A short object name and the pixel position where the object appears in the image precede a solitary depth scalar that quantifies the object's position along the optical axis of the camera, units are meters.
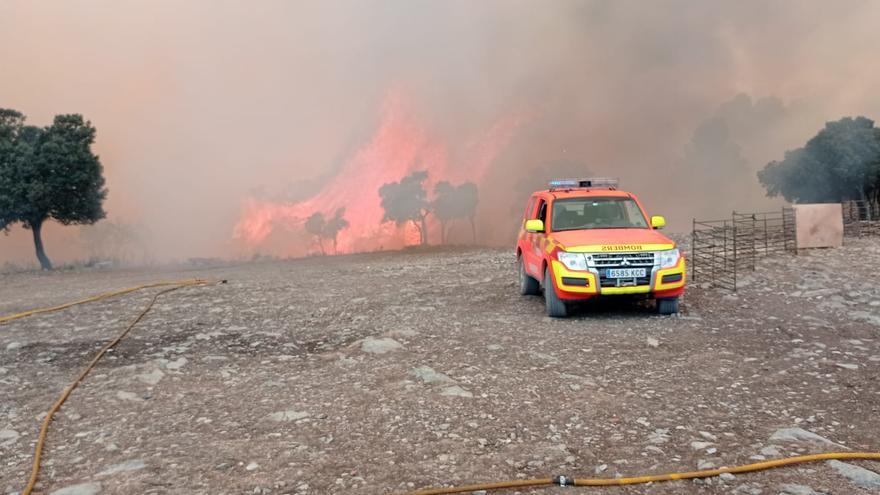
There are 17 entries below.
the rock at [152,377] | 7.05
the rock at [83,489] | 4.29
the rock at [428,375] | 6.66
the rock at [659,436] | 4.84
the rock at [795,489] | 3.91
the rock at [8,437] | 5.31
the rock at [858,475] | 3.99
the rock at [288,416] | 5.63
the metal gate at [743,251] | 12.88
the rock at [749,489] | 3.96
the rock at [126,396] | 6.45
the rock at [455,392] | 6.13
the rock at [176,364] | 7.64
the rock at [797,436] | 4.72
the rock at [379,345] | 8.12
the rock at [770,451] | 4.50
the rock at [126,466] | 4.62
